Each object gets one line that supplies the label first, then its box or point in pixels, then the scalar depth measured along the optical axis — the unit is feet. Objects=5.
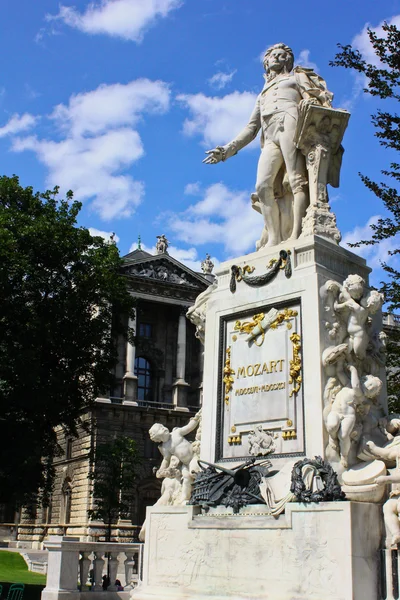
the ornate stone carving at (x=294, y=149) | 33.19
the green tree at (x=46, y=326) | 71.31
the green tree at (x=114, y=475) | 129.39
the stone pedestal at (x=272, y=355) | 28.55
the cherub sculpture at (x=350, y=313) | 28.76
